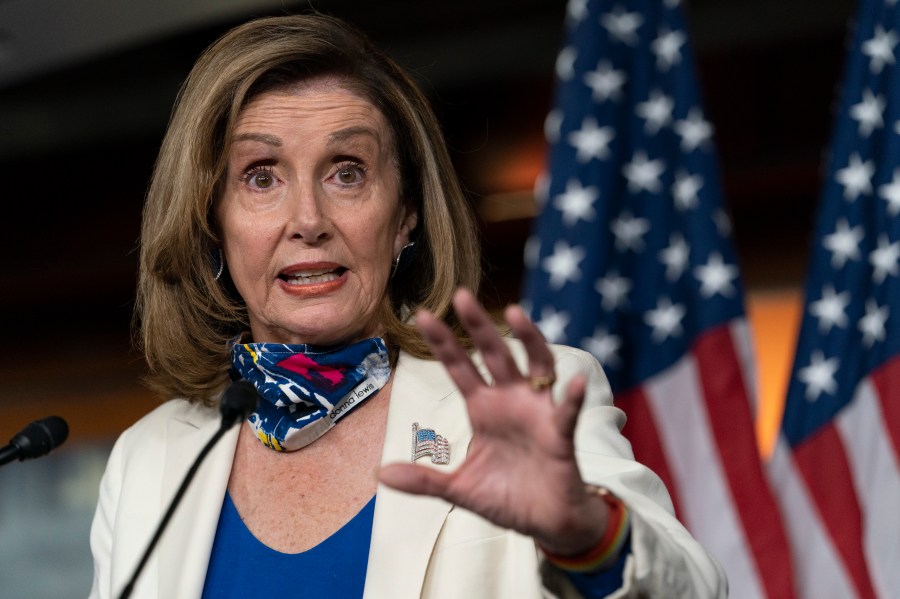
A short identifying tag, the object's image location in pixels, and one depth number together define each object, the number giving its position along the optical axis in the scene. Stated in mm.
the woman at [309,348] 2833
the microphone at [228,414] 2630
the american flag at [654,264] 3325
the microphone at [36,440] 2769
